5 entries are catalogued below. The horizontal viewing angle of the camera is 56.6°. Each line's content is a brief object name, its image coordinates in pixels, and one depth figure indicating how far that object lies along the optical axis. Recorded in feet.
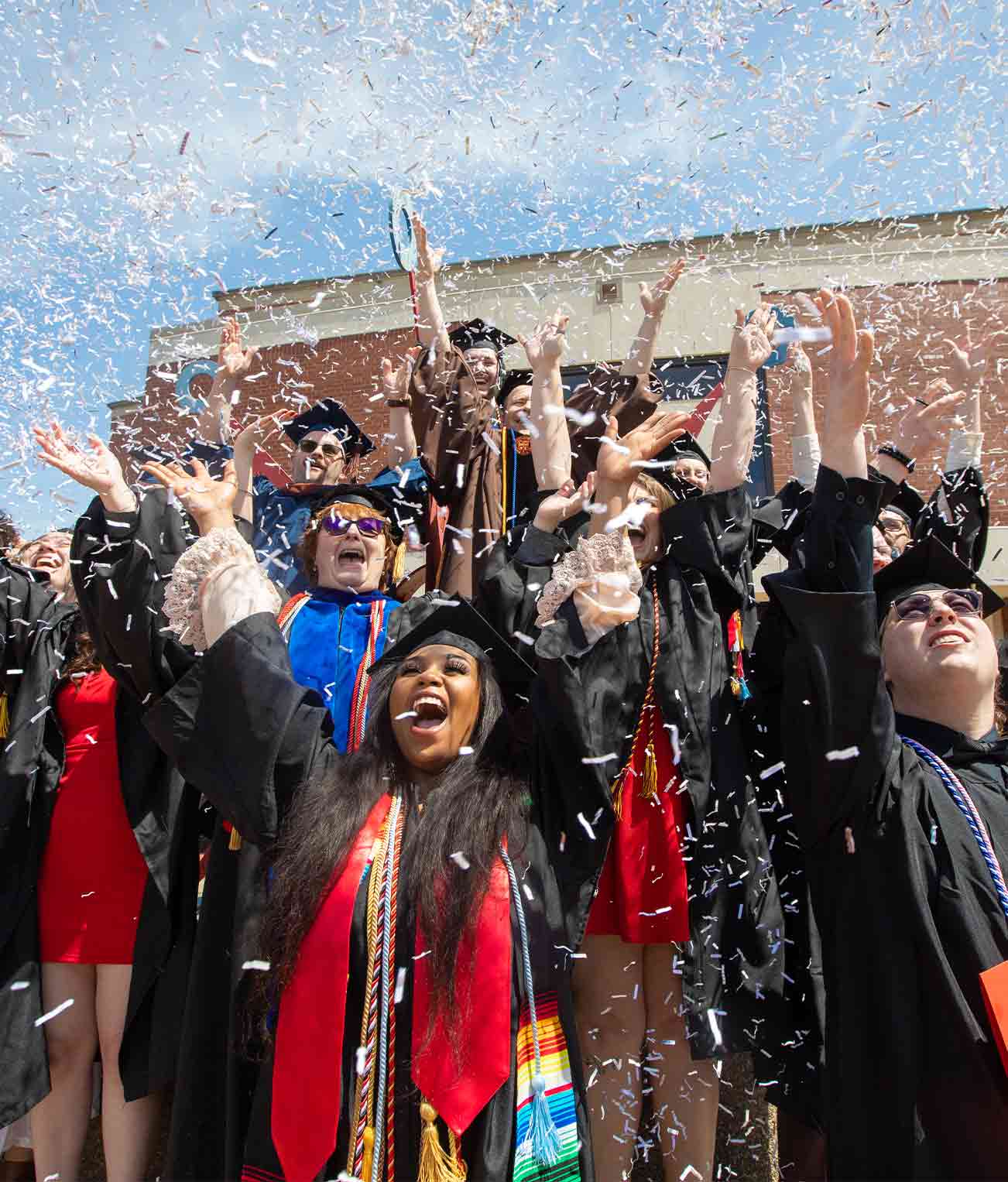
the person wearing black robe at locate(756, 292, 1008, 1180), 6.56
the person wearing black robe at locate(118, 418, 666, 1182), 6.69
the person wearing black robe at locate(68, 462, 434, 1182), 7.54
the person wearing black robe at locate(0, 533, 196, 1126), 9.46
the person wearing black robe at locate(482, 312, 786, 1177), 8.54
